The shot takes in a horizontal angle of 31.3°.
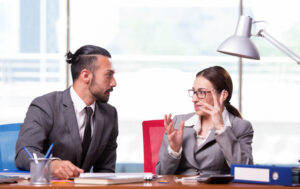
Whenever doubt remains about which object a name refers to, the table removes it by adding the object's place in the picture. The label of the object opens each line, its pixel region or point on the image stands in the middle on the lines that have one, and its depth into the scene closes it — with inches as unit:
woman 112.0
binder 86.4
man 117.7
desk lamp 98.6
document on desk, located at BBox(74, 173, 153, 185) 86.3
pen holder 86.8
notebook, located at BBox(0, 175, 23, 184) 88.4
